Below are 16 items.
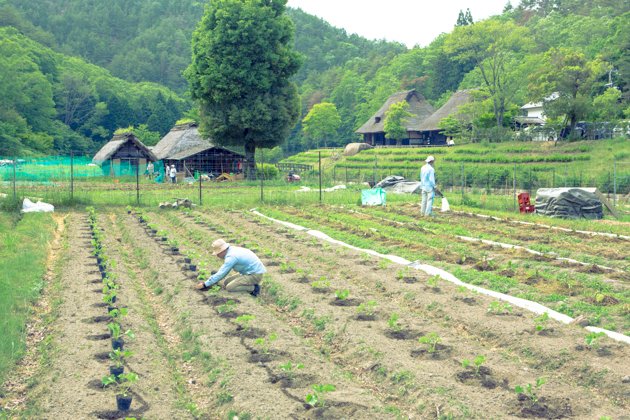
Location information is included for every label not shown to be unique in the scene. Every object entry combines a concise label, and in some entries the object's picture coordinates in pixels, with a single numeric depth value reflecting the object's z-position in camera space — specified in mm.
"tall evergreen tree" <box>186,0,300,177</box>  43125
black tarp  20828
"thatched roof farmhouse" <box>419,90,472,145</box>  60281
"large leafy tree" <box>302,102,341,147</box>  77062
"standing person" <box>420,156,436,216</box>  19734
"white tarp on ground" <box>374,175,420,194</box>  31969
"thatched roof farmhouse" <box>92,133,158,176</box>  46719
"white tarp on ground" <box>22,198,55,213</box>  21859
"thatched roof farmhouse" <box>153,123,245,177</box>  47953
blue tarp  25406
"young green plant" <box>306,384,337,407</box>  5986
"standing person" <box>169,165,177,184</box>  40956
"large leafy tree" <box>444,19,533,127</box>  52500
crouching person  10352
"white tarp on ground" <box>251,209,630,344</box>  8388
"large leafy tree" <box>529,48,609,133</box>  42812
